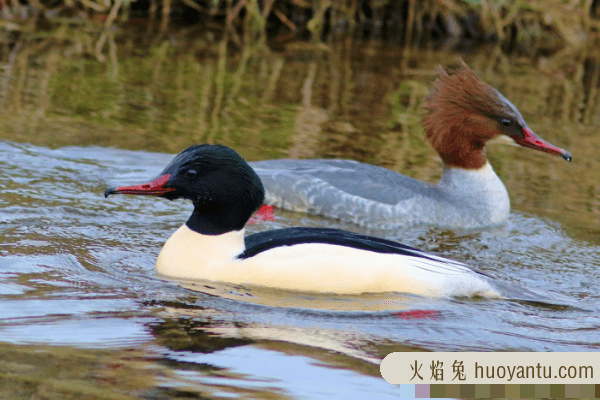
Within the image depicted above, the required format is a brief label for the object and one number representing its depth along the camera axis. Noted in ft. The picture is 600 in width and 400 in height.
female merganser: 47.01
